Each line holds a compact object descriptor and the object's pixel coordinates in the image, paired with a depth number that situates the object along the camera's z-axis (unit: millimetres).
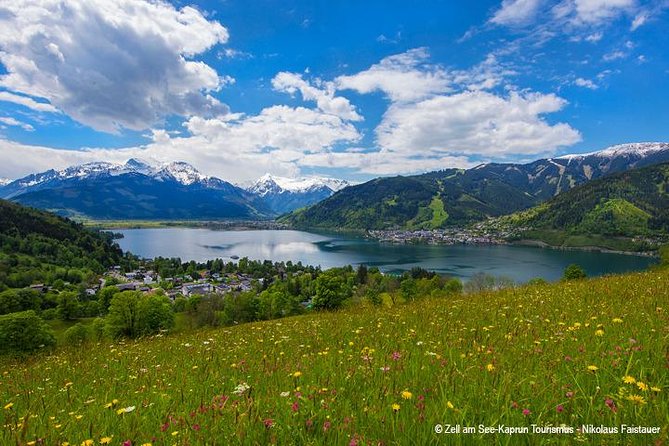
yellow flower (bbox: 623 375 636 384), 3124
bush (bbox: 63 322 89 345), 63156
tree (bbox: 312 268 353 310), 54281
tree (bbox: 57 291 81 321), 97812
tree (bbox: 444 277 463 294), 86150
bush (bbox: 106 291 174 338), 58000
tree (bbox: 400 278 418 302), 77594
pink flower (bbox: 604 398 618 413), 2843
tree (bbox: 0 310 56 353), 42906
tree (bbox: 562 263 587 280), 65750
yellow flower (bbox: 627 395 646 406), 2761
